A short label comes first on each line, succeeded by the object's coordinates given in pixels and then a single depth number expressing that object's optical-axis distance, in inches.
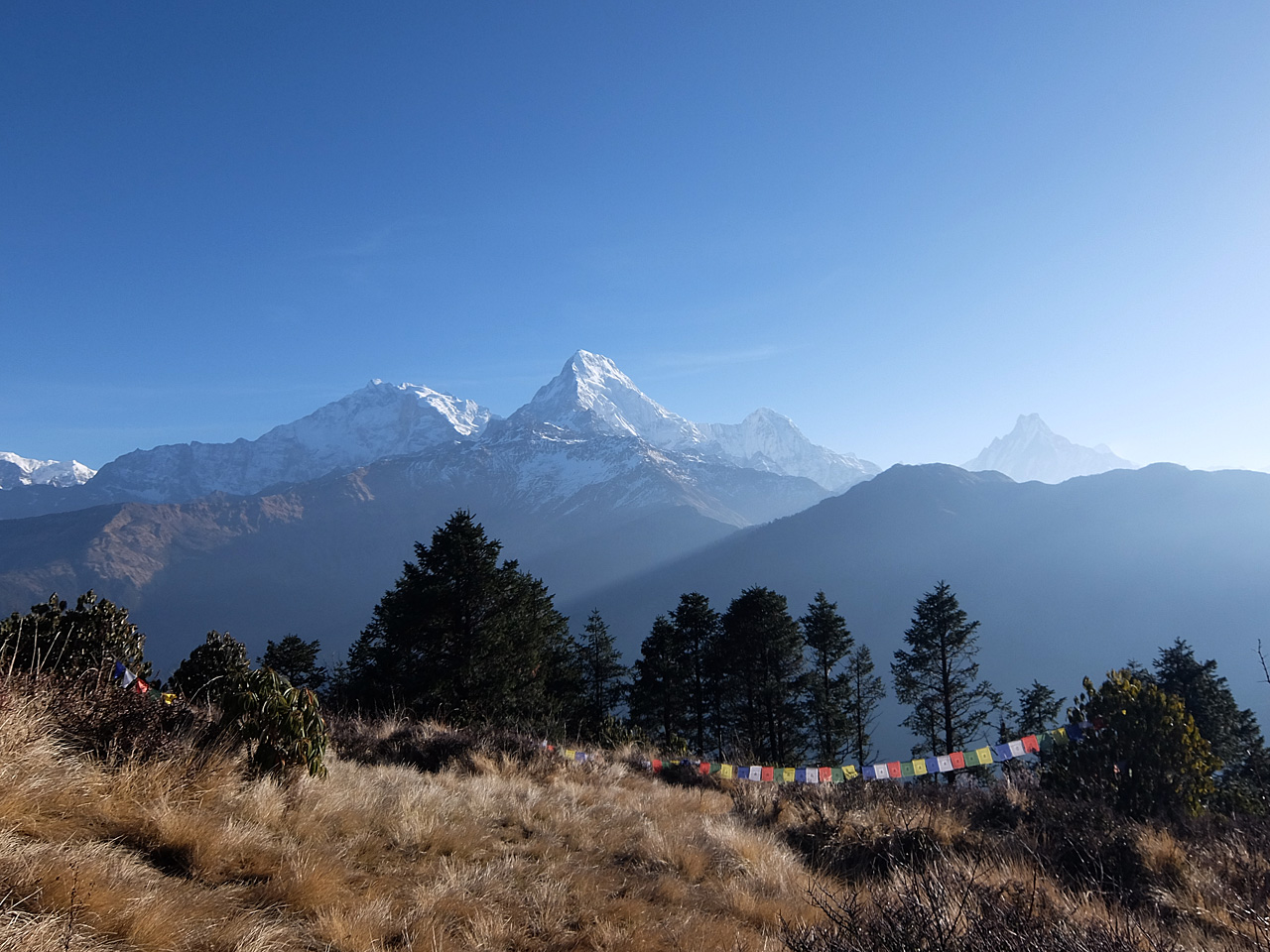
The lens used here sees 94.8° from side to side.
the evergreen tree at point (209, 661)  447.5
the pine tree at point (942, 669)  1232.2
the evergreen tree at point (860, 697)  1350.9
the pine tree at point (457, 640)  908.0
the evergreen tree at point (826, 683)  1295.5
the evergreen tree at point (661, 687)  1352.1
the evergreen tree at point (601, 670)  1545.3
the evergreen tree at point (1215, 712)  1035.9
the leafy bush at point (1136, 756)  464.1
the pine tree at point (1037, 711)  1409.9
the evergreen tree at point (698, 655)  1358.3
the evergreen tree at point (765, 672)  1282.0
